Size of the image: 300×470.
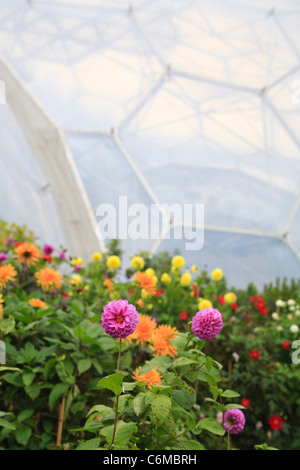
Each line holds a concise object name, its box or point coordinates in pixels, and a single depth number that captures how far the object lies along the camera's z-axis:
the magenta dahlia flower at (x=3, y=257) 3.04
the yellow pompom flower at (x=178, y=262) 3.19
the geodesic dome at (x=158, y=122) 7.23
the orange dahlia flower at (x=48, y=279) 2.73
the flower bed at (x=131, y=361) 1.45
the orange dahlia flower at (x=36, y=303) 2.38
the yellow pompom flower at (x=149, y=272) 3.00
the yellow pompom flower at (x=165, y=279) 3.33
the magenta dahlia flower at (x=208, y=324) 1.39
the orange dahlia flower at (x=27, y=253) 2.83
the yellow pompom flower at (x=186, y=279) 3.26
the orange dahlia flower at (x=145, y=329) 1.94
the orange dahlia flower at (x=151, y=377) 1.65
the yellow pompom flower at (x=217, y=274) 3.43
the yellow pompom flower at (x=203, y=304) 2.77
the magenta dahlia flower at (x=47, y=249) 3.11
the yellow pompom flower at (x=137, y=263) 3.06
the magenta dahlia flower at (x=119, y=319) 1.28
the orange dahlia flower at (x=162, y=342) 1.86
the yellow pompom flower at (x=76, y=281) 3.21
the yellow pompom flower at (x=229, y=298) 3.52
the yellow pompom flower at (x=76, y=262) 3.54
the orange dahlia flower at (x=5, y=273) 2.45
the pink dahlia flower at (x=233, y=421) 1.72
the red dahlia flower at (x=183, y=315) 3.06
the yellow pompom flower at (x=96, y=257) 3.89
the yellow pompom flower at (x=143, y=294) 2.94
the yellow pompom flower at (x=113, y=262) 3.27
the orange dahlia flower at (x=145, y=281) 2.35
